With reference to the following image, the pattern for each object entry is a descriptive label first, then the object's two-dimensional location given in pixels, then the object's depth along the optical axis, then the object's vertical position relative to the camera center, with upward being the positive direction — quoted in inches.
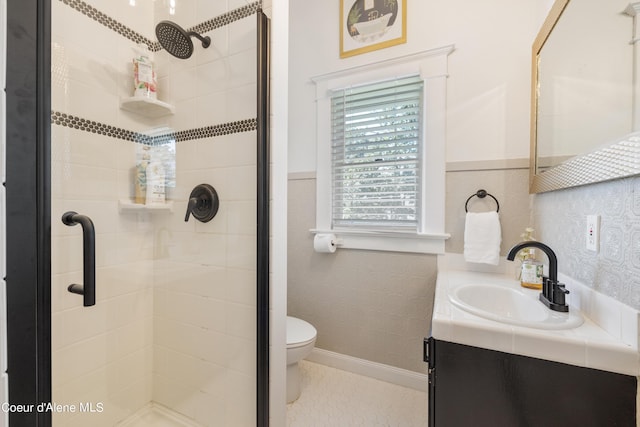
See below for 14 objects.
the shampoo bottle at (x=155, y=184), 51.6 +4.8
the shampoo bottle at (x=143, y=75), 49.2 +23.8
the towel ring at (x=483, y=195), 63.2 +4.1
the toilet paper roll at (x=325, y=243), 76.4 -8.7
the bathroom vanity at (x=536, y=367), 28.2 -17.0
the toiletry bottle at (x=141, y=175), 50.6 +6.2
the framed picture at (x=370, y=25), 71.3 +49.5
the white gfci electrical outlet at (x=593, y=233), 34.9 -2.4
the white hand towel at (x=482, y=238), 60.4 -5.5
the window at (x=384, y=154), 68.1 +15.4
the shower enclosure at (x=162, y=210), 40.6 -0.1
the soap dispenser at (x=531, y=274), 51.1 -11.3
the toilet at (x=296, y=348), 60.8 -29.9
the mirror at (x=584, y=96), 30.5 +16.9
